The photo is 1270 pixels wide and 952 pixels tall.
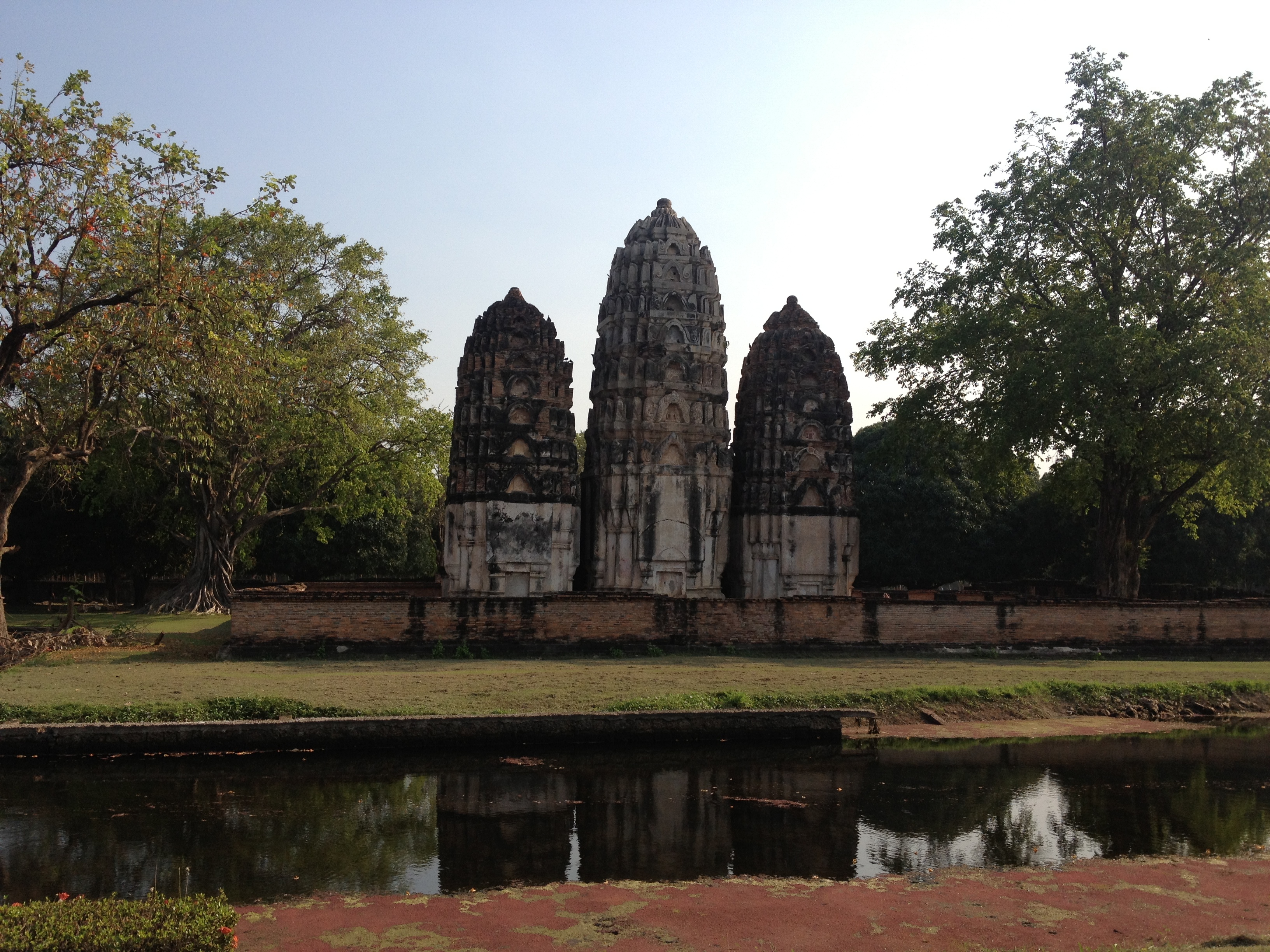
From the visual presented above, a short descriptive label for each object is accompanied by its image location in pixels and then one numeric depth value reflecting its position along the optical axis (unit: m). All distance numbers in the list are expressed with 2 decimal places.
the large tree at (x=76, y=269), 16.05
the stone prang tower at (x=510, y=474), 23.11
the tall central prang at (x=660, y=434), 24.27
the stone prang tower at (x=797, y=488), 24.94
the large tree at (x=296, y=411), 26.94
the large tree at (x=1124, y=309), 21.84
